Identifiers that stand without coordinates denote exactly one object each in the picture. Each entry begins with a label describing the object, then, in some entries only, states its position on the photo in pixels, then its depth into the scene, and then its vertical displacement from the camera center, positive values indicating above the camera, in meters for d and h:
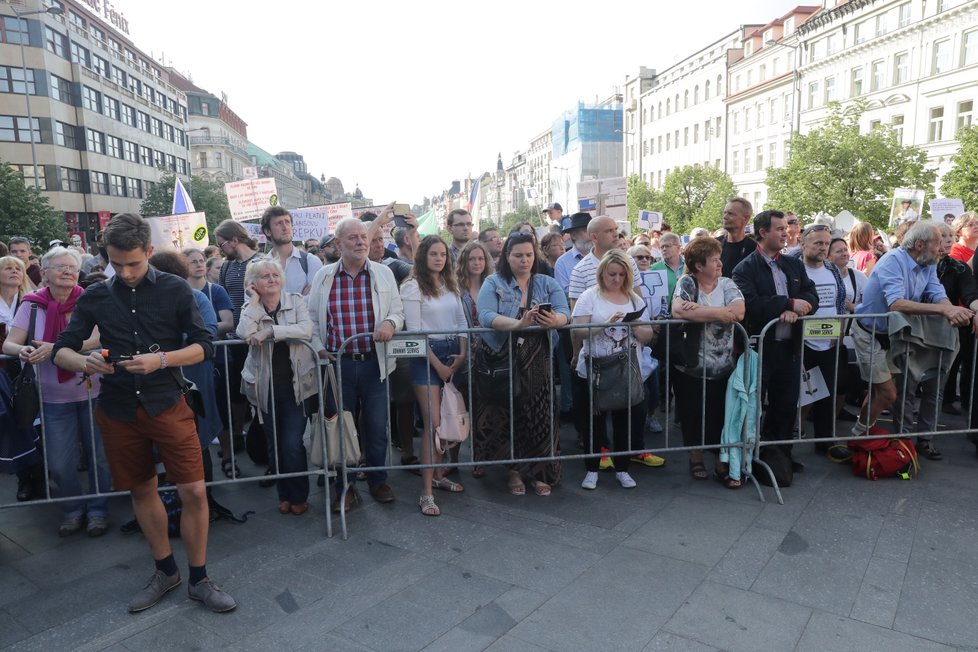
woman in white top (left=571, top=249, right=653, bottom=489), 5.23 -0.65
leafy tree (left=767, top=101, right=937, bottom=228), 30.89 +3.53
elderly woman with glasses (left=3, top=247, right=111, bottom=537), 4.55 -0.92
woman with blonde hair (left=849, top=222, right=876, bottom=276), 8.24 -0.02
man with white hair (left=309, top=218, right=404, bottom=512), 4.96 -0.50
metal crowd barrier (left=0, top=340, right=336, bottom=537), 4.48 -1.39
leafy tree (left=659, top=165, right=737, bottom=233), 53.41 +4.45
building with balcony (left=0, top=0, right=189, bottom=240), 43.47 +10.86
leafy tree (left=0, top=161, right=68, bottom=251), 28.84 +2.08
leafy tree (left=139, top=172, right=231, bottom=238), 53.31 +4.69
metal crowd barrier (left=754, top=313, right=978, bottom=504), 5.20 -1.20
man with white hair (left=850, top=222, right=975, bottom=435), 5.54 -0.44
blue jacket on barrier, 5.20 -1.32
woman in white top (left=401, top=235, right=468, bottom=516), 5.16 -0.54
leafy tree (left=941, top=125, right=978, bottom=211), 23.12 +2.50
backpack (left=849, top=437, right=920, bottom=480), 5.28 -1.71
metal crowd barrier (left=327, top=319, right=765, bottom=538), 4.85 -1.24
